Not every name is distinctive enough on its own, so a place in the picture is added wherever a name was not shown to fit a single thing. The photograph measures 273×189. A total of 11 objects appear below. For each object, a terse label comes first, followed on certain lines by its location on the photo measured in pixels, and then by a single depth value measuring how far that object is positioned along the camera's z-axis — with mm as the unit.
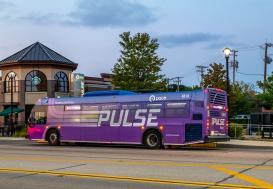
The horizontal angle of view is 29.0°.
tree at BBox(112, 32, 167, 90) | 46938
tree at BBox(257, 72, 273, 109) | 42806
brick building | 55031
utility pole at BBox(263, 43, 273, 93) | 75125
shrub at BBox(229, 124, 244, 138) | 34750
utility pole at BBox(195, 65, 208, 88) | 94469
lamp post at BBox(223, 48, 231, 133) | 32156
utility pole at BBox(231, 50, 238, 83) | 88550
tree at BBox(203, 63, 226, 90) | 58562
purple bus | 24828
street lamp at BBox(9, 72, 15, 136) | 46588
